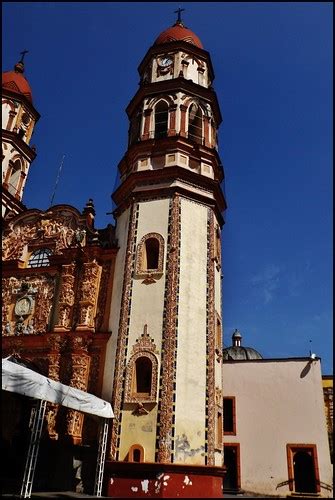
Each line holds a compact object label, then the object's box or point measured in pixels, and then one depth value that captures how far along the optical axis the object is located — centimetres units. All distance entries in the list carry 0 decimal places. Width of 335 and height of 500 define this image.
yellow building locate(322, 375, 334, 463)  2519
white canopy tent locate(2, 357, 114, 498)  1259
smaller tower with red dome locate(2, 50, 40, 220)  2461
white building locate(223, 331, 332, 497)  1992
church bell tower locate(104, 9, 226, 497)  1502
